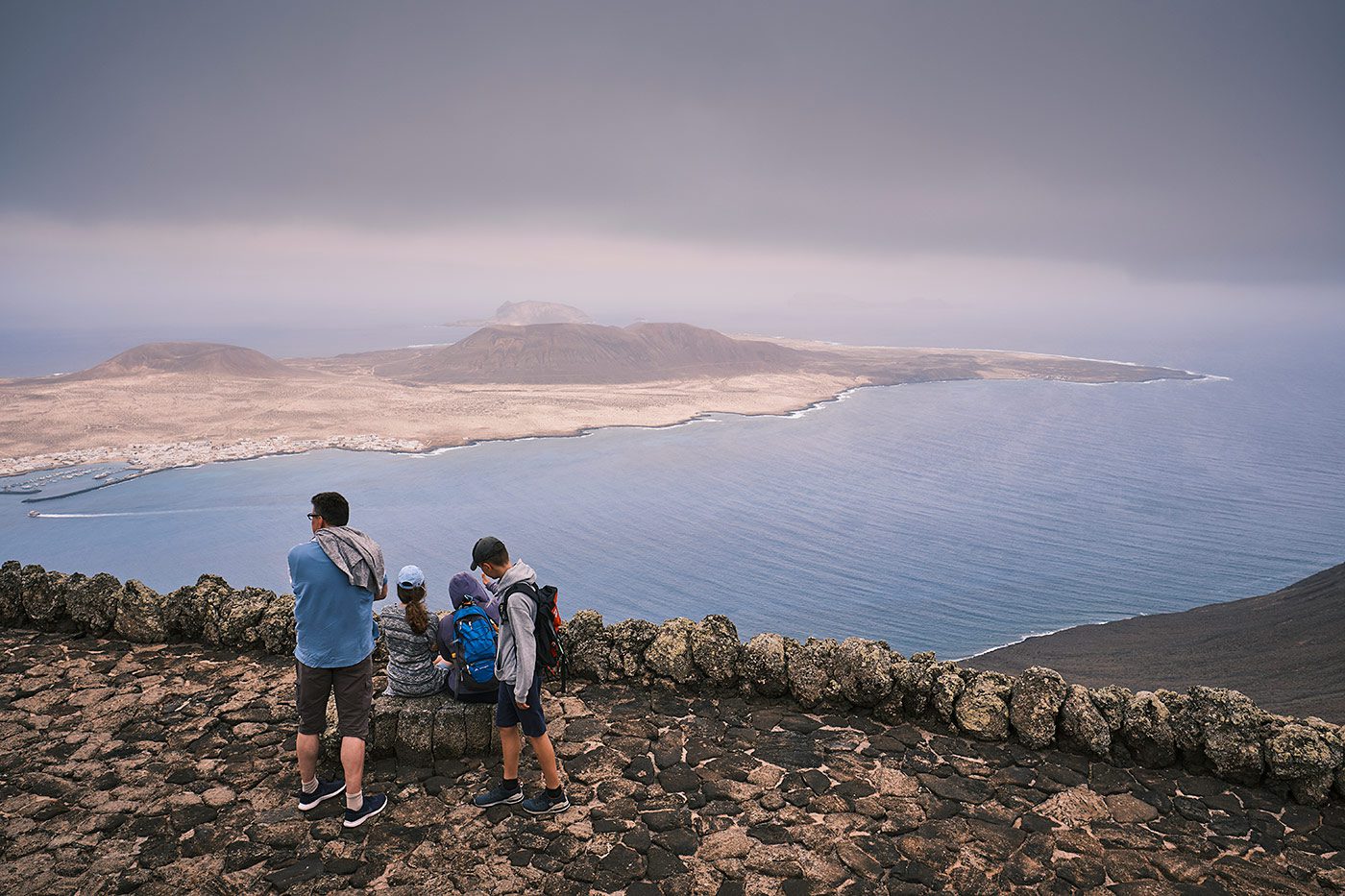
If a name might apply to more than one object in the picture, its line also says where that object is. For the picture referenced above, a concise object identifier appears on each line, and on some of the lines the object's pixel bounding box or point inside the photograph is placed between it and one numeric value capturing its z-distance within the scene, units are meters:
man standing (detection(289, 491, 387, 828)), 4.67
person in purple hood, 5.19
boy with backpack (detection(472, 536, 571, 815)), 4.56
